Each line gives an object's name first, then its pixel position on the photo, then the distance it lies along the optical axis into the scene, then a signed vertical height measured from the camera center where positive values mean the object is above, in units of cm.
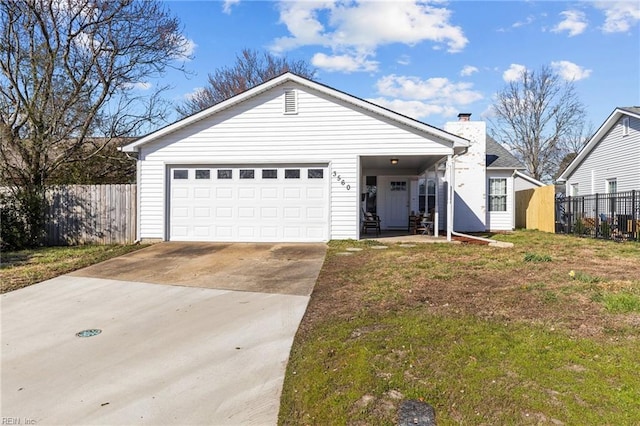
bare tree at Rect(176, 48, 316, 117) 3369 +1126
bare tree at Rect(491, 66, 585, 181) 3628 +780
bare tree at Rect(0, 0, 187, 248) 1349 +475
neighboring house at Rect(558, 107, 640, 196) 1745 +247
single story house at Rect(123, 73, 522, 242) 1234 +146
